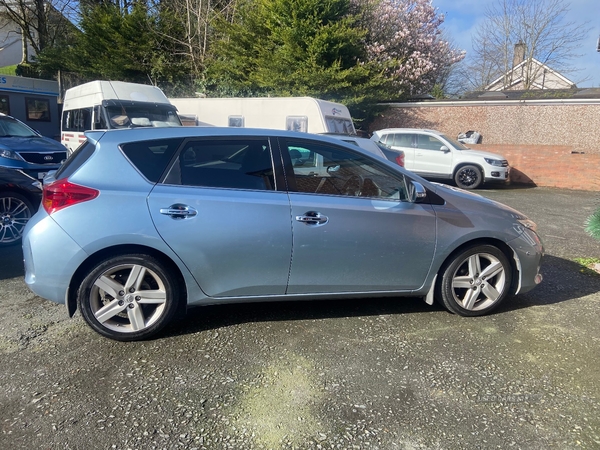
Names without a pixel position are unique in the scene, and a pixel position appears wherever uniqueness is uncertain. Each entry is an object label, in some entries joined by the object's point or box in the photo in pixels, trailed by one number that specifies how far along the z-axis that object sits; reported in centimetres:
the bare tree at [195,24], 2275
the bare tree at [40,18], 3008
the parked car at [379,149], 1026
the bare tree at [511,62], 2941
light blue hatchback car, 340
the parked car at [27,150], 761
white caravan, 1344
